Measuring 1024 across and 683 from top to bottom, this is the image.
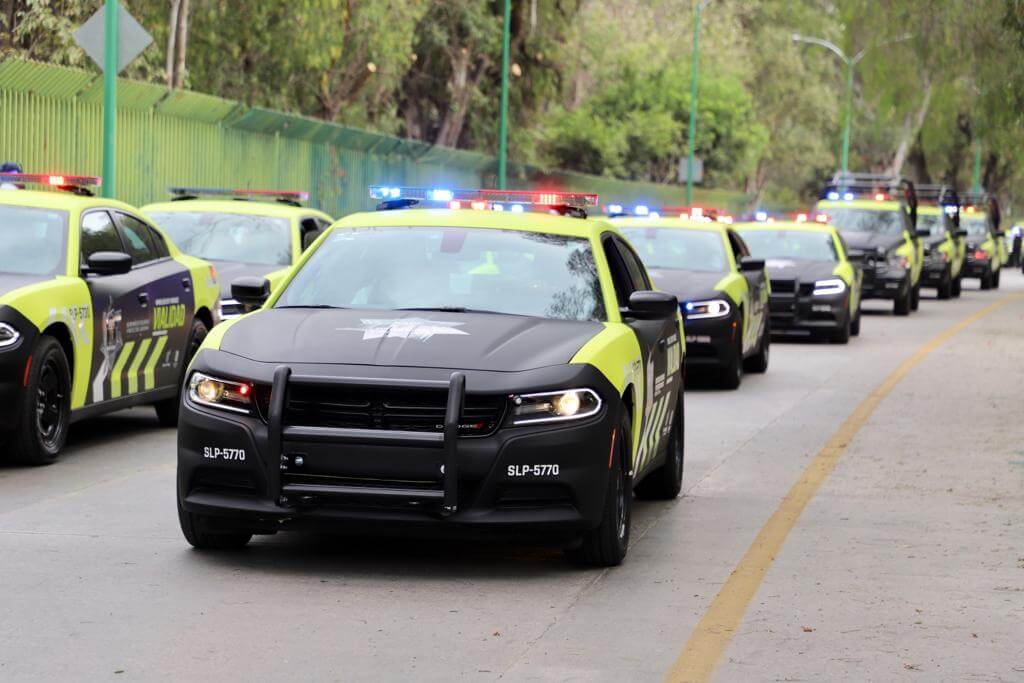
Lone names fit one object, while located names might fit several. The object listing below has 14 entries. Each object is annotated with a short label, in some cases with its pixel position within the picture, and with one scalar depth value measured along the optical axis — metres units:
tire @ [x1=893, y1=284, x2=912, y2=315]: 33.75
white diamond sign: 21.00
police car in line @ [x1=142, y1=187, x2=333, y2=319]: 17.84
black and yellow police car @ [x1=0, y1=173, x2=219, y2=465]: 11.54
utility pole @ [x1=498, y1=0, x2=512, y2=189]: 41.47
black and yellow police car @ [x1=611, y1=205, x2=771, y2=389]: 18.69
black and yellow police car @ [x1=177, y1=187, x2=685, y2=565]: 8.03
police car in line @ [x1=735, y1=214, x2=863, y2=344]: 25.20
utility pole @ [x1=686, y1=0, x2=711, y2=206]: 56.38
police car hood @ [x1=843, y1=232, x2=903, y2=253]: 32.44
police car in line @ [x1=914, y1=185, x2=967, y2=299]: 41.03
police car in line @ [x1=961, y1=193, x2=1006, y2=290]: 49.31
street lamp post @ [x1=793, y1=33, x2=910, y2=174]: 61.82
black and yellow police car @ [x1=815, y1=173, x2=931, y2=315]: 32.78
